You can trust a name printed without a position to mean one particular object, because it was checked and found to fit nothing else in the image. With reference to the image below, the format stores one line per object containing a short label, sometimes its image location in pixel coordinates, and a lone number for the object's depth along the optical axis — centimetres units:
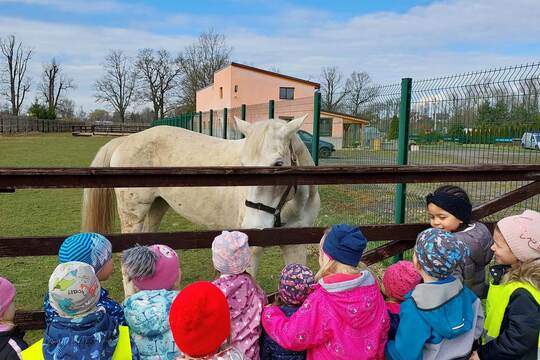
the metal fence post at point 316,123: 688
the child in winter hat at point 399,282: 215
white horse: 347
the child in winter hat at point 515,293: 191
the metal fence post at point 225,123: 1188
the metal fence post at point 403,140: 504
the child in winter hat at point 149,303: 184
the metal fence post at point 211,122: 1406
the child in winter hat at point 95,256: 188
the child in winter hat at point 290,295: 197
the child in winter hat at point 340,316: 185
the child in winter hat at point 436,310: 187
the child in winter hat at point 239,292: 196
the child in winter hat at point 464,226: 252
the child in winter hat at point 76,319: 156
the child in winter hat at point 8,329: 170
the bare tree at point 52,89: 7462
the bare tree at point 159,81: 6700
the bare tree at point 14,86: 7025
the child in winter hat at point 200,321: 156
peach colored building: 3738
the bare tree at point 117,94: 7450
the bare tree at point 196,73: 5512
